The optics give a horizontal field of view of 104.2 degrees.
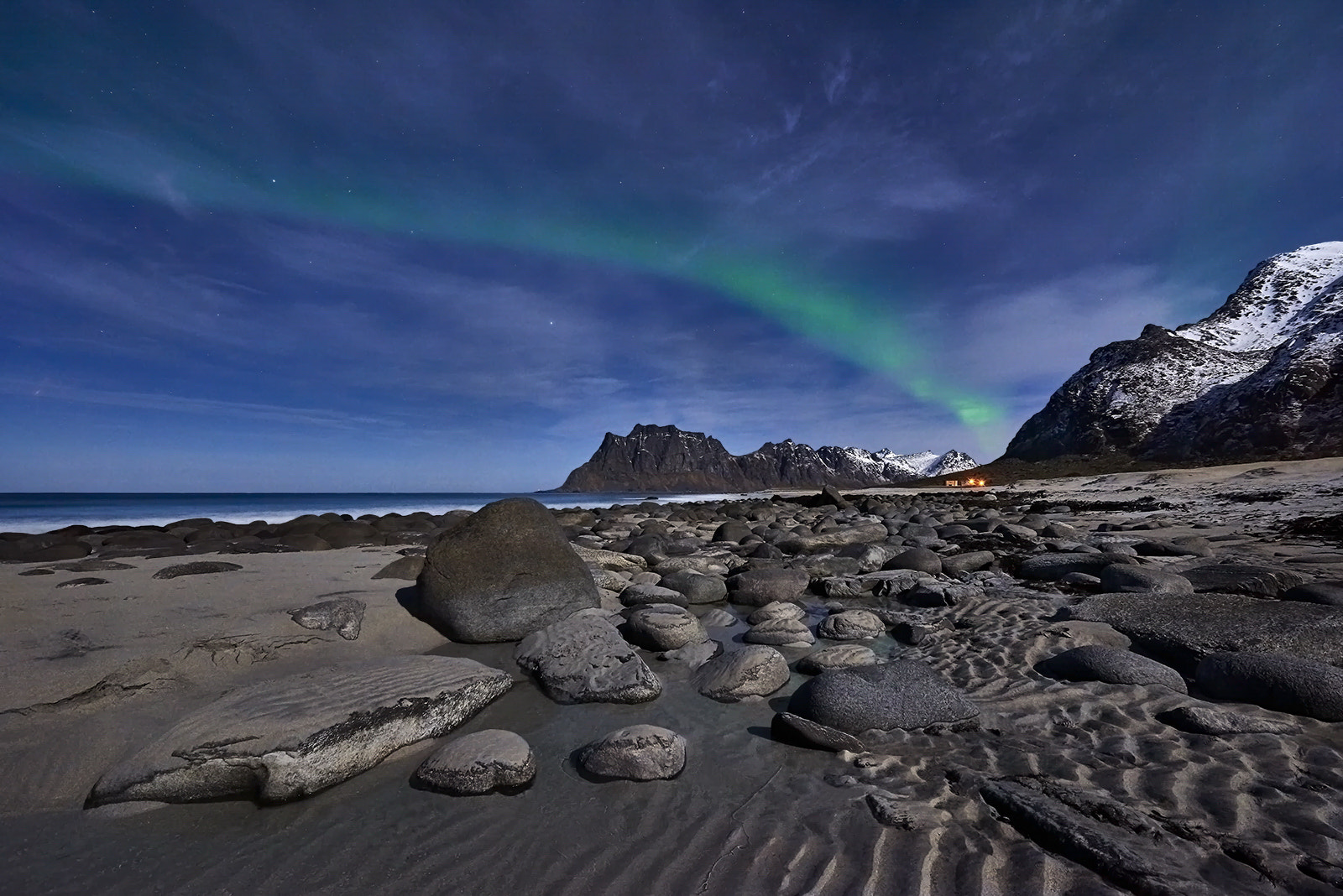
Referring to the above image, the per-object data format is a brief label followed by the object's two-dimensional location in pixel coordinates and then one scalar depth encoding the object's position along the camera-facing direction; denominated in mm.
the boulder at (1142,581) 6090
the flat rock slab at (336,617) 5180
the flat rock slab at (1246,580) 5805
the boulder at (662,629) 5480
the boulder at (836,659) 4695
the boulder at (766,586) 7656
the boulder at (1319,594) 5018
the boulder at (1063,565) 7683
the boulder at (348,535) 12086
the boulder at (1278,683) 3168
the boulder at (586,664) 4250
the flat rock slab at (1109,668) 3793
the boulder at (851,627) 5781
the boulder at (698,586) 7695
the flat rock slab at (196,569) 6586
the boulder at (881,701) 3465
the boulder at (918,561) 8688
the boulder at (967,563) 8992
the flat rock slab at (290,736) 2758
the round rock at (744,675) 4273
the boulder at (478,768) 2889
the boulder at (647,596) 7023
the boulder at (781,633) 5637
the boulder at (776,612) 6141
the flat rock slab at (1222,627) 3988
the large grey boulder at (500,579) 5648
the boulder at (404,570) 7305
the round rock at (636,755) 3049
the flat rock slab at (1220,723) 3064
